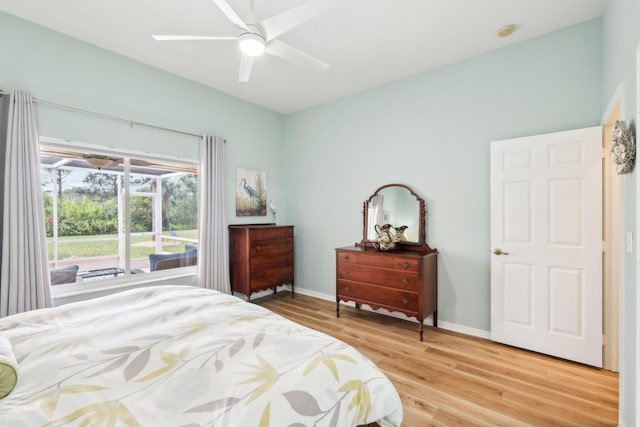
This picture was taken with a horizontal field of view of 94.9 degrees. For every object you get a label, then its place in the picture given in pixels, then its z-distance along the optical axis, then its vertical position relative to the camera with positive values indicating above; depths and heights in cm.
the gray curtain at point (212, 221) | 367 -14
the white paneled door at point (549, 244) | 241 -33
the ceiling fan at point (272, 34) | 179 +122
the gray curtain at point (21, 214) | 236 -1
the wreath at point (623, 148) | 150 +30
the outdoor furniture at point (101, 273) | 294 -63
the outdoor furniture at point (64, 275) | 273 -59
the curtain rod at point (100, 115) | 259 +97
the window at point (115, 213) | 280 -2
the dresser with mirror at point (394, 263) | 303 -60
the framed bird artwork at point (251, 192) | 423 +27
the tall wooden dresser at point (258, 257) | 387 -65
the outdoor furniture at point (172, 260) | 346 -60
